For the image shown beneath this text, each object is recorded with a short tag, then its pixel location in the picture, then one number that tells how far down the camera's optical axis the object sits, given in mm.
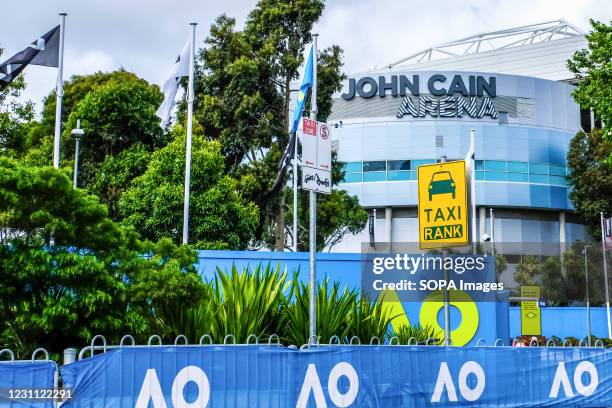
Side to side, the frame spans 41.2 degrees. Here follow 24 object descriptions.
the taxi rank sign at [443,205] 16328
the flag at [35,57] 19203
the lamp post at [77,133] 26484
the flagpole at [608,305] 36512
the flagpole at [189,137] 24797
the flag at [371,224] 59500
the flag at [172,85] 23594
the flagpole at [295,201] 32962
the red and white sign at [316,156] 11320
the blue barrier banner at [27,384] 8211
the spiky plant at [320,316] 13891
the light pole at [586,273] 36156
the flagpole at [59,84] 20516
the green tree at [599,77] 25422
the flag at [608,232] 47150
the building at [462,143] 58281
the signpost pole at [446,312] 15318
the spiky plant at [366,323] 14453
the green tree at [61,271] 11172
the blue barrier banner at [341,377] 9117
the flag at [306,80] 16391
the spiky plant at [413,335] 15211
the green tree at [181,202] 30344
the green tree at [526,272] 39844
